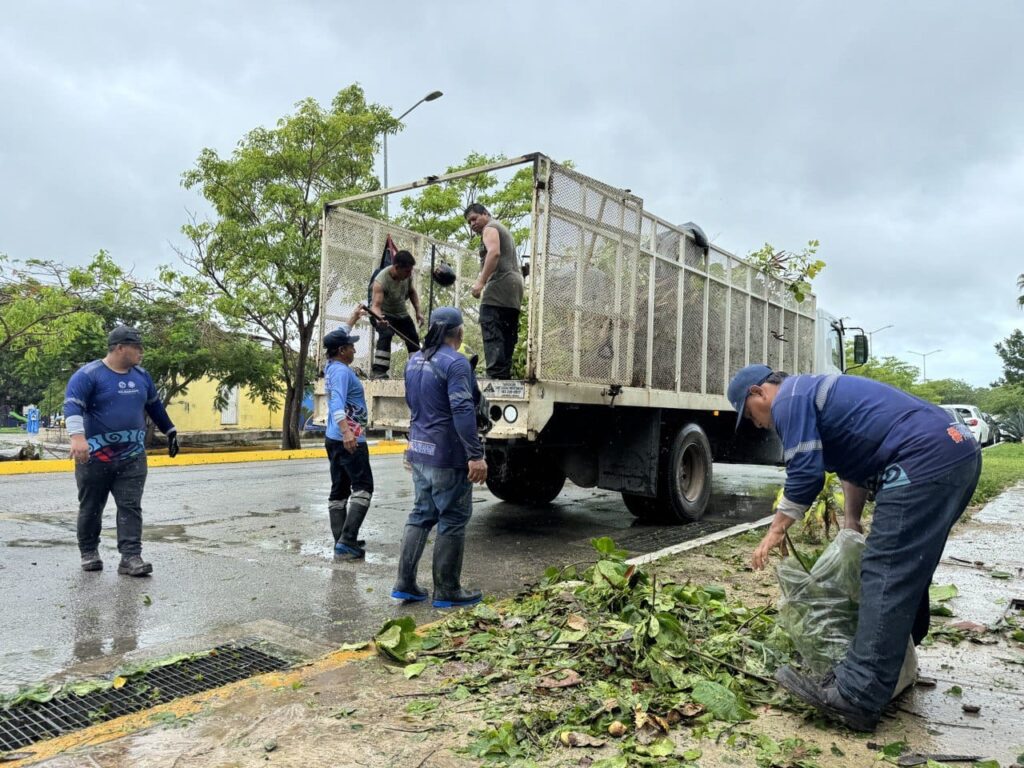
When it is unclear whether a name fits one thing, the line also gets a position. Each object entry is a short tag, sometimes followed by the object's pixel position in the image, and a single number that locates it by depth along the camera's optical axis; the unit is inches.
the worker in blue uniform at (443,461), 177.6
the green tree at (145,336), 565.0
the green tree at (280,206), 658.8
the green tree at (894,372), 1601.9
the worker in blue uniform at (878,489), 110.8
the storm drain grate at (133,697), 114.7
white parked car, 1046.9
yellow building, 1164.5
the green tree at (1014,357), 2122.3
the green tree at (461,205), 752.3
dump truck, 229.9
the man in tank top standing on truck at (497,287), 243.1
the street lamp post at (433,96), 677.3
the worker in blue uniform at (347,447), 231.0
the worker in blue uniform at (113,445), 204.5
